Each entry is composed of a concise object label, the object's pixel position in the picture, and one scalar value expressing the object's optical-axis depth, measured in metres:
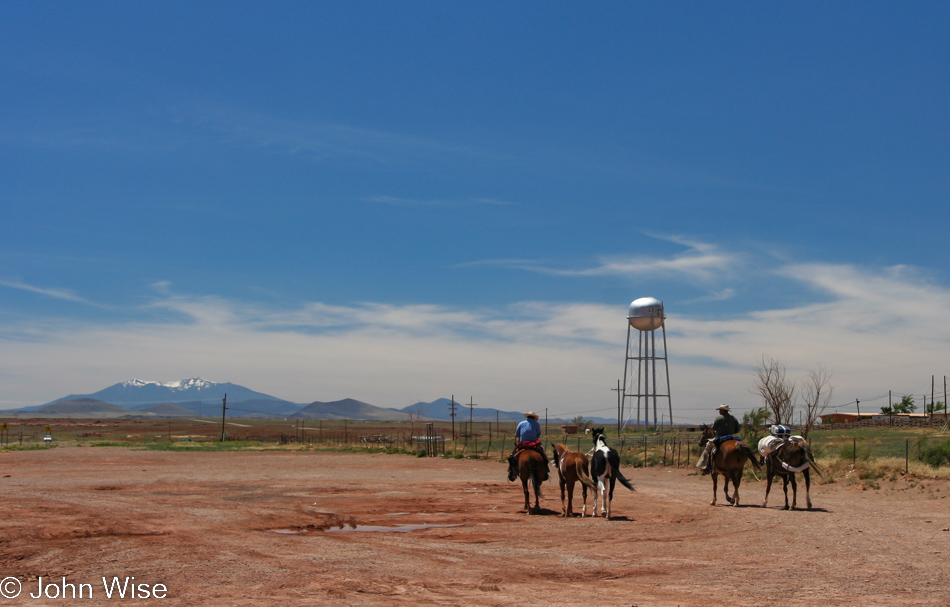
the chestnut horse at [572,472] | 17.48
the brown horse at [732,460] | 19.12
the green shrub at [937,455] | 27.78
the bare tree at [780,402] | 46.16
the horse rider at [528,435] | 18.97
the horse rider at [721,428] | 19.84
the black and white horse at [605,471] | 17.22
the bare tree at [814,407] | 45.23
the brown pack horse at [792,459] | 19.03
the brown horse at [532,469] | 18.47
